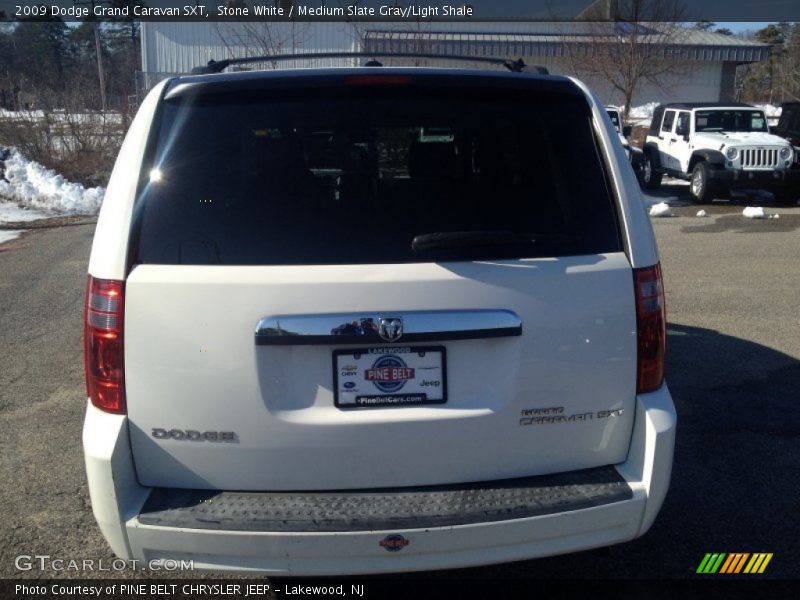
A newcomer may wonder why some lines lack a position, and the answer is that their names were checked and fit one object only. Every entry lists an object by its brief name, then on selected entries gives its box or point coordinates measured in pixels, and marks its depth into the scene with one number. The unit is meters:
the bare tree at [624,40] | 28.48
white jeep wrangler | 16.36
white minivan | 2.67
